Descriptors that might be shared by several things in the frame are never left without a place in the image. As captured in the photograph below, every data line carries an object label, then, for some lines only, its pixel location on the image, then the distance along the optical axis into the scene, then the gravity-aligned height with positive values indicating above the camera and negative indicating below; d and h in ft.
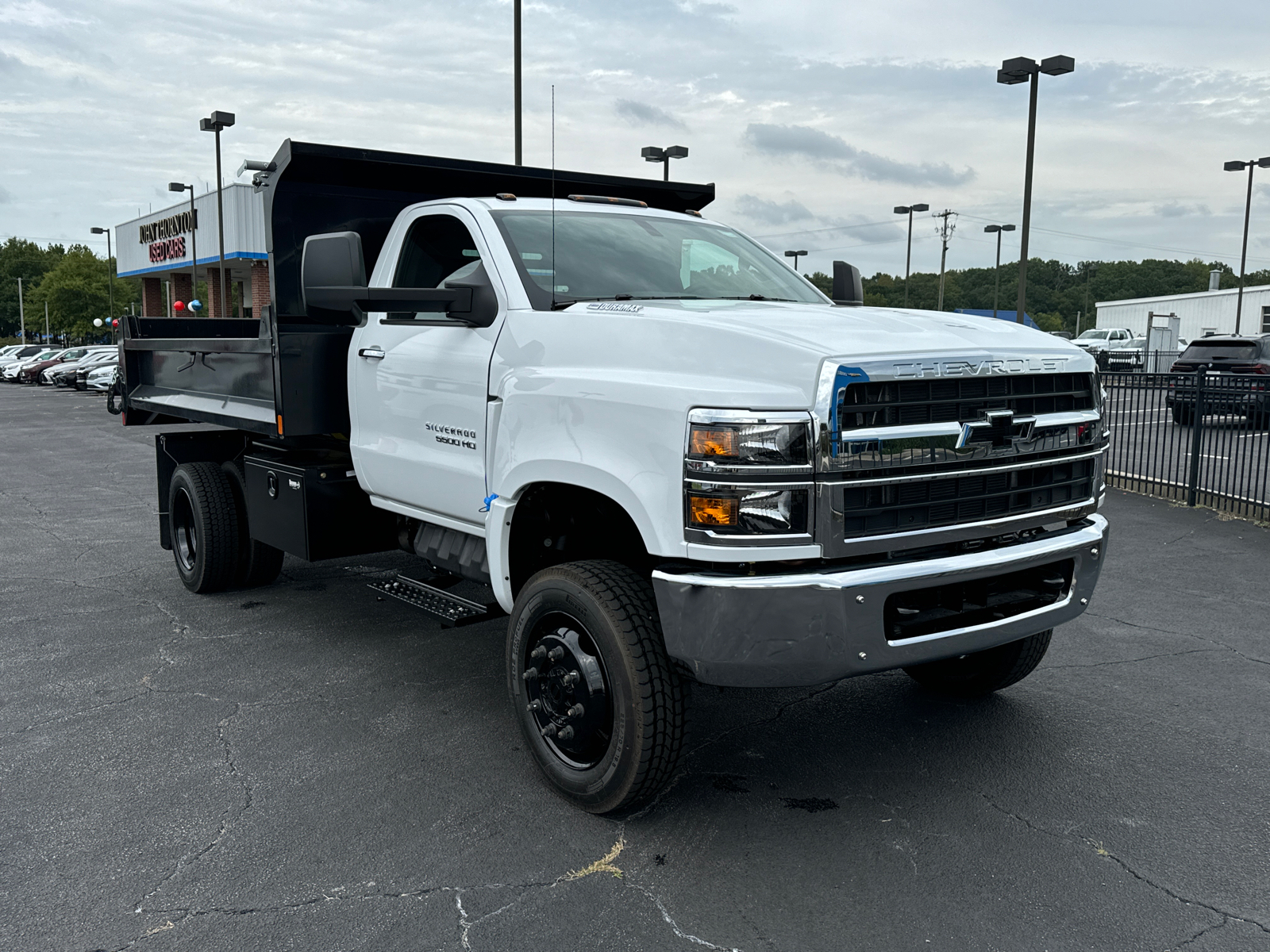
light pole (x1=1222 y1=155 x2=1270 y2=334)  132.16 +22.50
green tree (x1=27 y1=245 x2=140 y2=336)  268.62 +8.79
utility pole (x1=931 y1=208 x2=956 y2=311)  244.30 +26.24
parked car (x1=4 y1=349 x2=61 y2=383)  153.57 -5.74
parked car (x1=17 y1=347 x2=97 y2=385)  147.43 -5.63
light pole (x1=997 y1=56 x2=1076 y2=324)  67.00 +17.16
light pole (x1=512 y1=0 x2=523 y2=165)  52.16 +13.88
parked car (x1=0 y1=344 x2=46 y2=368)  166.54 -4.52
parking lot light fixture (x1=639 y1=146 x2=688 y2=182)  79.46 +13.69
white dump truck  10.71 -1.38
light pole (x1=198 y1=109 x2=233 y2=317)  110.32 +21.44
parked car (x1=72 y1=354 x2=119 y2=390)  122.42 -5.25
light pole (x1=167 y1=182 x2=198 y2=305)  127.03 +14.29
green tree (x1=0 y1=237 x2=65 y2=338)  391.45 +21.43
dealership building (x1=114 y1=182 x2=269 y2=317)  133.69 +11.25
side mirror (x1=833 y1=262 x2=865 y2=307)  19.43 +0.97
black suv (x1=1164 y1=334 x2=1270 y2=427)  32.35 -1.65
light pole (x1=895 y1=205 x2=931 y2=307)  150.76 +18.53
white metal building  194.70 +6.55
